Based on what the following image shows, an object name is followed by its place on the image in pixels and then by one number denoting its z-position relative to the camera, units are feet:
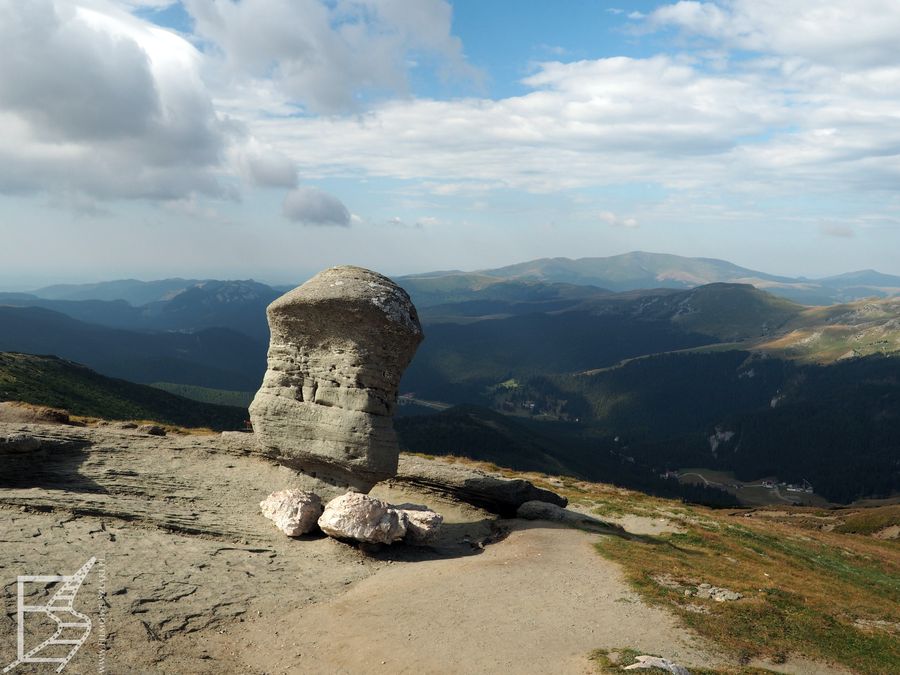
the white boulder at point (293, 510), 83.76
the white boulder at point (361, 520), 81.05
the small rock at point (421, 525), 87.45
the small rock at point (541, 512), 104.01
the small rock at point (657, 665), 48.42
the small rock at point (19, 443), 80.18
